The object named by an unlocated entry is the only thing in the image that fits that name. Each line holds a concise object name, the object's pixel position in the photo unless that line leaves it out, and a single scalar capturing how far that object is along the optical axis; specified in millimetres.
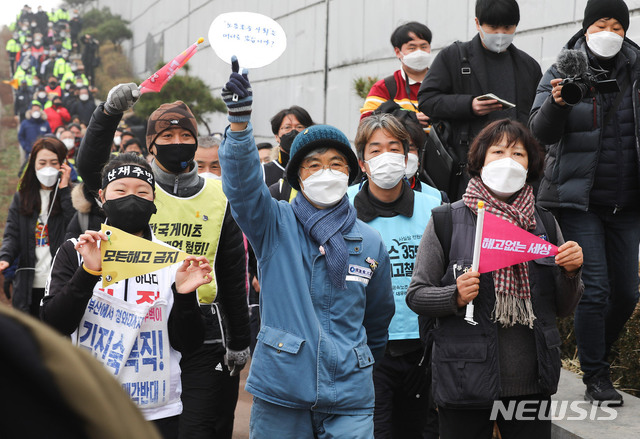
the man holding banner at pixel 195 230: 4508
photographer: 5008
